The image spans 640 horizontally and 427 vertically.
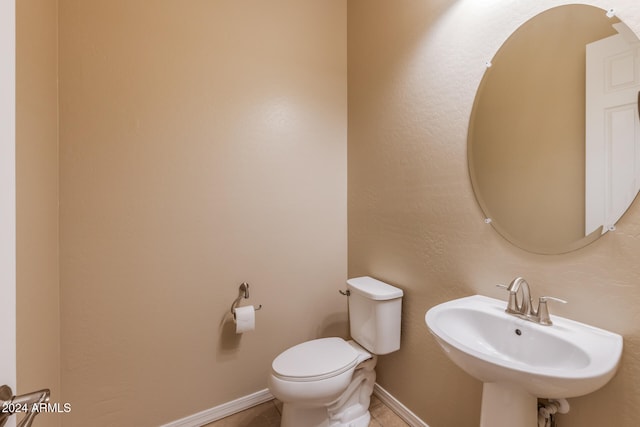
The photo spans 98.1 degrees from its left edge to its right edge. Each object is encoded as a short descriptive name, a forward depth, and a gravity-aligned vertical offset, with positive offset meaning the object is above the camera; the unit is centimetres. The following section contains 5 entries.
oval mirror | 86 +29
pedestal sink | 72 -44
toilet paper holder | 165 -49
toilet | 130 -77
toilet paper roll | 157 -61
